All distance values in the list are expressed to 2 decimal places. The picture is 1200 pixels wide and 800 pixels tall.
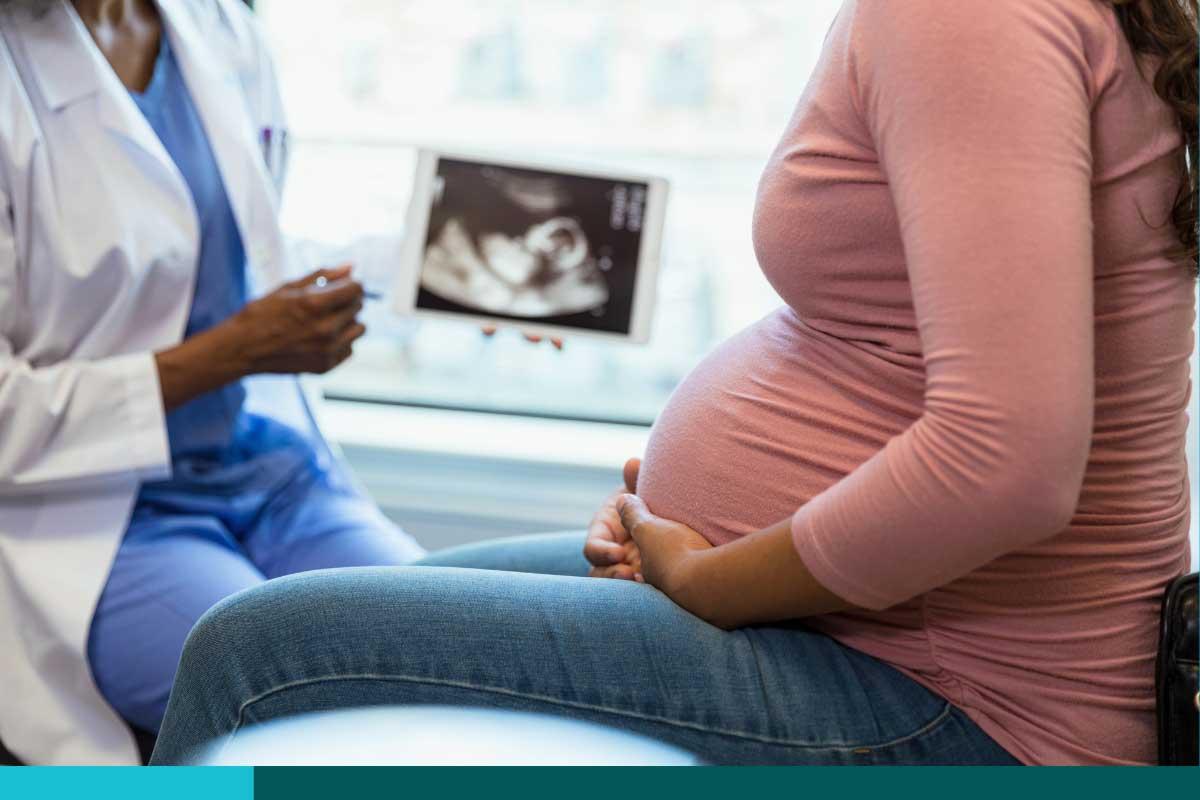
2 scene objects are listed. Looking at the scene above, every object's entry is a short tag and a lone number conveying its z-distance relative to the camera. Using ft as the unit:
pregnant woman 5.59
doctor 7.04
